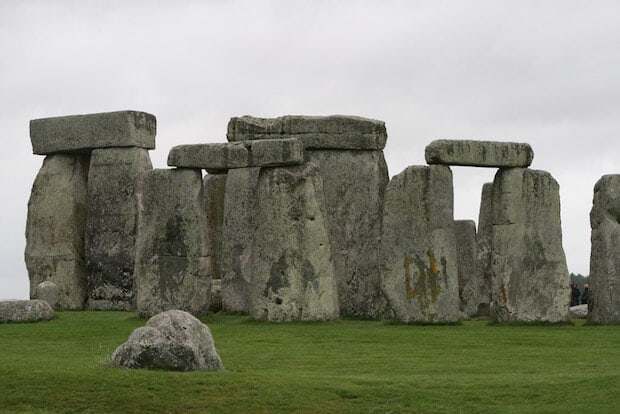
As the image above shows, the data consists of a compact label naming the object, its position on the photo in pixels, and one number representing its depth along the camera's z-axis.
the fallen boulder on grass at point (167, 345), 20.05
